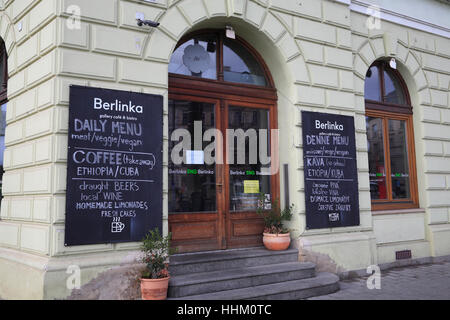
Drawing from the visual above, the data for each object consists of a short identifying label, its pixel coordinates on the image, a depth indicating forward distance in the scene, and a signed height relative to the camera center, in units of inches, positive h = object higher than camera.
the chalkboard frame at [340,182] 273.3 +18.3
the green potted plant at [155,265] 194.2 -30.5
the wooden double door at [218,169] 251.6 +23.4
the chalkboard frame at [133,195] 196.9 +15.4
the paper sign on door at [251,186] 277.4 +12.4
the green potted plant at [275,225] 262.4 -14.7
